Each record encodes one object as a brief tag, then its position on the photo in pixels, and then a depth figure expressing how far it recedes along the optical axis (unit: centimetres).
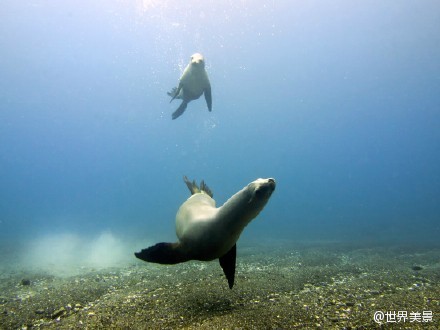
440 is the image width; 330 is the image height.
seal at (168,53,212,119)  815
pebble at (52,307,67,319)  402
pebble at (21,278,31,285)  696
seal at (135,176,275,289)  307
